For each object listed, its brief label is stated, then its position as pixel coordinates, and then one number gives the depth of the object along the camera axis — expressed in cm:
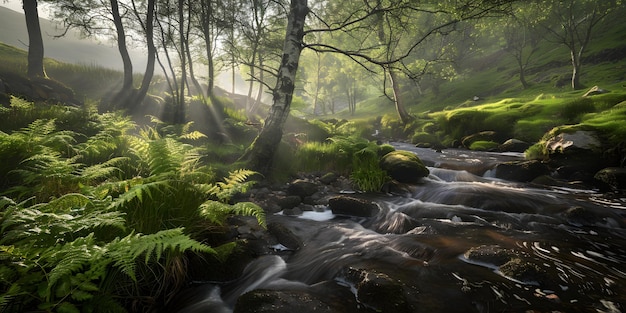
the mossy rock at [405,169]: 848
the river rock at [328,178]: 828
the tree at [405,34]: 608
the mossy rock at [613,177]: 693
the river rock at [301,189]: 709
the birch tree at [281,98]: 725
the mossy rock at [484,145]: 1338
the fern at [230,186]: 370
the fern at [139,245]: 195
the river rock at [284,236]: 444
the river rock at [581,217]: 515
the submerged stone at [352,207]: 592
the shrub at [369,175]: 787
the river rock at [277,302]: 264
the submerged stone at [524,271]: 315
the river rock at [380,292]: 272
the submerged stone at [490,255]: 358
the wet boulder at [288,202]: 637
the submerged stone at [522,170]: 827
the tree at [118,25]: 1395
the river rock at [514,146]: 1242
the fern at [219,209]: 325
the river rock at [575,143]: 841
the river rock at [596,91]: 1620
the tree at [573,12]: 2281
